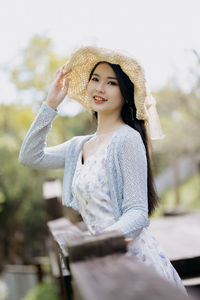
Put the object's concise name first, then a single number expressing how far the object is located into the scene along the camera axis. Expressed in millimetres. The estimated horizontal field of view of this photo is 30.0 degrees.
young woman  1686
